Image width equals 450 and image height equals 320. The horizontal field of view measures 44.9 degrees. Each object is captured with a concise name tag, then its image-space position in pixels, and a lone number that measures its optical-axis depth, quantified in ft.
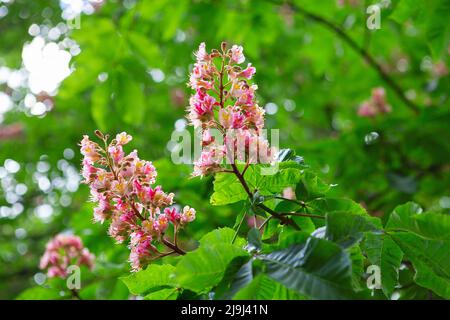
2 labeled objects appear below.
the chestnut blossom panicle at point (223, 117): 4.58
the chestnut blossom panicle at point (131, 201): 4.64
